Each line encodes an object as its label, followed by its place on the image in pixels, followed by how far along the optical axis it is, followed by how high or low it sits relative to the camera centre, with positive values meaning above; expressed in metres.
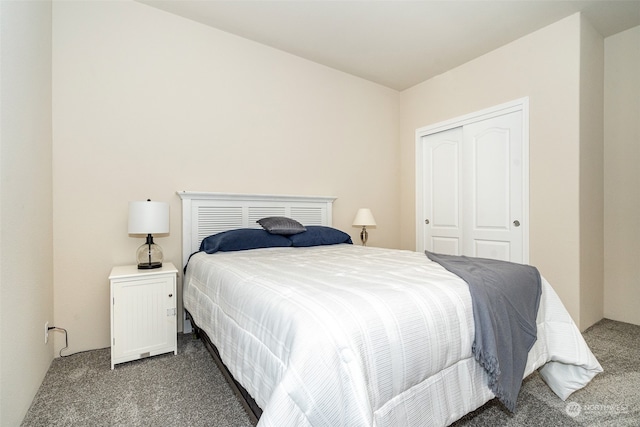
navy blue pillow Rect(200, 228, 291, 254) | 2.50 -0.25
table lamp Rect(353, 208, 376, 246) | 3.58 -0.10
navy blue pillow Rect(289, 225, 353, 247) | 2.88 -0.25
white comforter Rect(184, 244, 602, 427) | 0.89 -0.48
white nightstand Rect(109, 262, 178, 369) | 2.01 -0.70
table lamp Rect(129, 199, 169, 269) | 2.16 -0.07
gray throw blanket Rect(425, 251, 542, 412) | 1.25 -0.49
